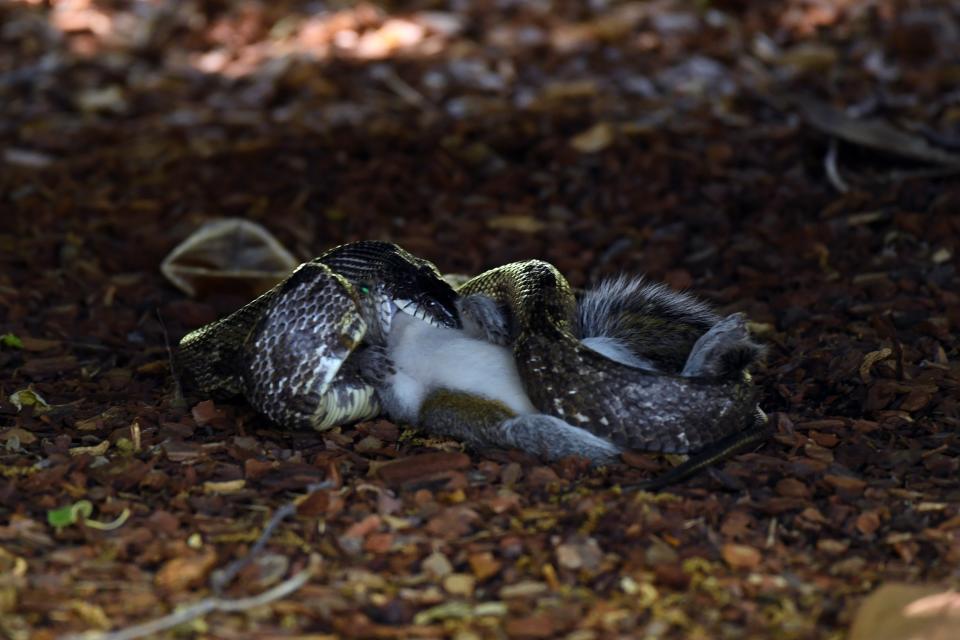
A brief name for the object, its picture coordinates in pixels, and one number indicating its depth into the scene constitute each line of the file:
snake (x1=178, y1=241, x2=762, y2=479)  8.57
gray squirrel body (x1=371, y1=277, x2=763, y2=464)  8.71
